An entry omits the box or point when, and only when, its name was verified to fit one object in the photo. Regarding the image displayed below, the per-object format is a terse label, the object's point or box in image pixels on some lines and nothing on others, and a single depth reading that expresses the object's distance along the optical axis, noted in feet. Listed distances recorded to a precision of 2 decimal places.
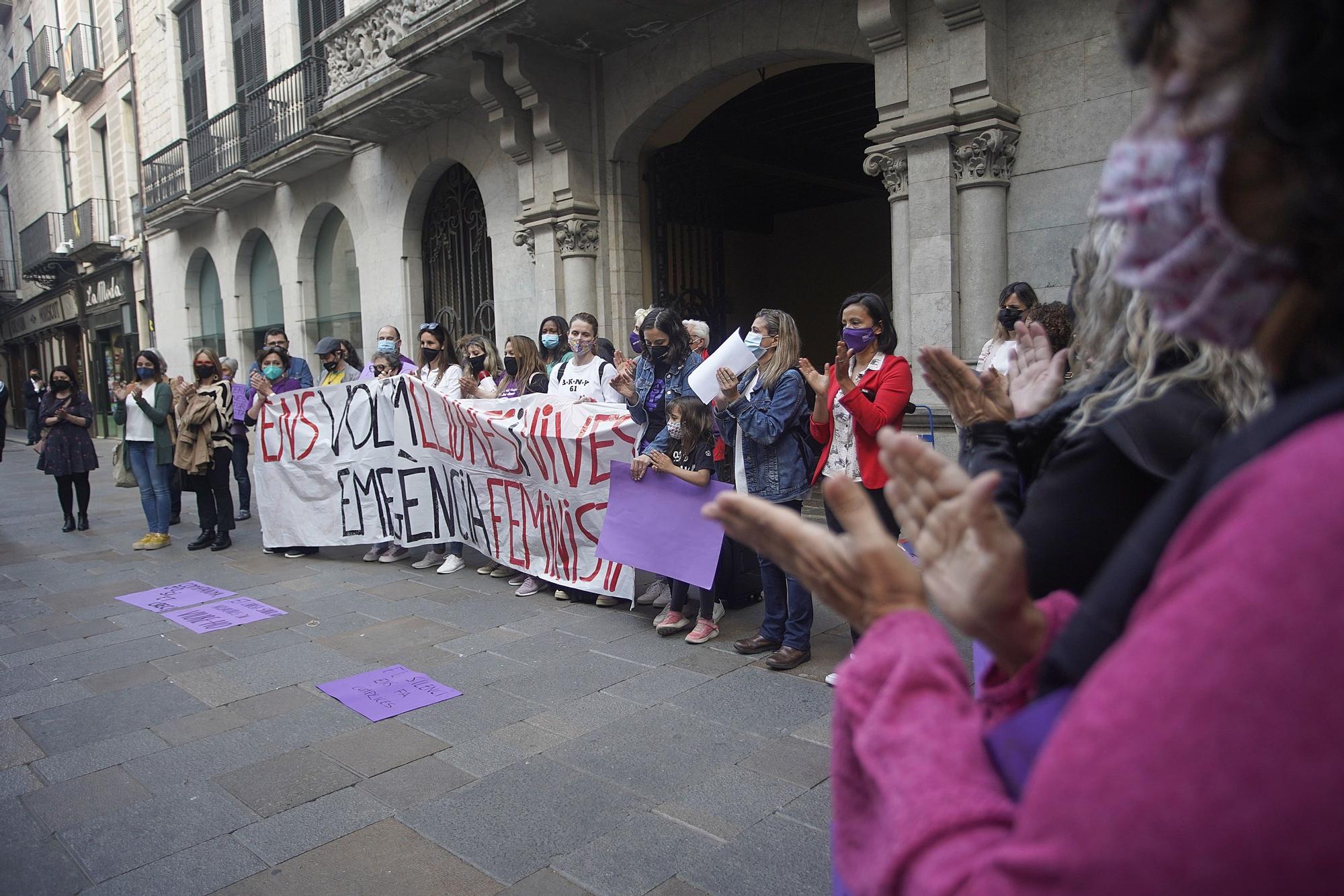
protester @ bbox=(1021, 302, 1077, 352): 12.06
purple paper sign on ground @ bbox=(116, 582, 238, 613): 20.86
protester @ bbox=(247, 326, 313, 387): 28.17
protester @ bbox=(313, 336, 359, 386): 27.63
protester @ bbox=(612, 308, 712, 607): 17.85
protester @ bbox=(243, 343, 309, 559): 25.84
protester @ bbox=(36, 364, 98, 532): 30.91
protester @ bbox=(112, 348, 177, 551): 27.96
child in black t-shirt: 16.78
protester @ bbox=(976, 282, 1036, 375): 17.22
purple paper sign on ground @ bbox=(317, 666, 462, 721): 13.56
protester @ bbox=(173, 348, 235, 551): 27.04
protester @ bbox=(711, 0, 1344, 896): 1.96
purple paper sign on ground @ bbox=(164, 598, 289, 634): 18.89
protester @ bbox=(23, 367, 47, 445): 60.90
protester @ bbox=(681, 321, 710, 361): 21.40
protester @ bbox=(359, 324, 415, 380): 27.99
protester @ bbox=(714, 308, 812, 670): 15.37
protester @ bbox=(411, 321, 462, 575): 23.80
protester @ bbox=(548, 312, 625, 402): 20.67
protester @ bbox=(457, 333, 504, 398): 24.14
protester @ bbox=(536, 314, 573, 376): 24.84
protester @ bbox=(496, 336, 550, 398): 22.33
